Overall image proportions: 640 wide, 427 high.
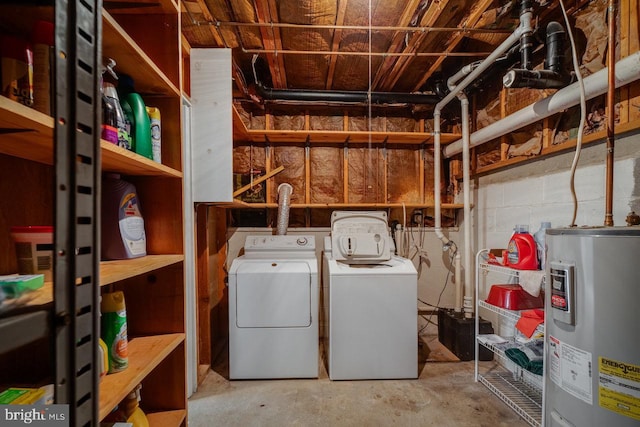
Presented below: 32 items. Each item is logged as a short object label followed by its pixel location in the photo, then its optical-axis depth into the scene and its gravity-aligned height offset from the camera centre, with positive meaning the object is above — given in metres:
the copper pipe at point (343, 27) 1.88 +1.28
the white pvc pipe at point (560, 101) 1.37 +0.69
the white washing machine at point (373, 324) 2.15 -0.83
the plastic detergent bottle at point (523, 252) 1.71 -0.23
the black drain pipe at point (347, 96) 2.78 +1.19
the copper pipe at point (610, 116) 1.33 +0.47
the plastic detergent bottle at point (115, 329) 0.85 -0.35
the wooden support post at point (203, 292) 2.26 -0.61
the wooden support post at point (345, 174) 2.95 +0.44
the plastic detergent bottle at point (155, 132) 1.01 +0.31
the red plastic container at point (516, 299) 1.77 -0.54
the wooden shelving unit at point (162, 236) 1.05 -0.07
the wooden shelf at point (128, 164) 0.73 +0.17
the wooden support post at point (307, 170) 2.95 +0.49
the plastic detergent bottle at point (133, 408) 0.92 -0.62
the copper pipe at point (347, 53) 2.17 +1.28
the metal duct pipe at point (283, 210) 2.73 +0.06
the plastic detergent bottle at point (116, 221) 0.95 -0.01
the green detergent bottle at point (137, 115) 0.95 +0.35
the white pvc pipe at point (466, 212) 2.49 +0.03
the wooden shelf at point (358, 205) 2.77 +0.11
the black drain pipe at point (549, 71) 1.69 +0.86
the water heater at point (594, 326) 0.91 -0.40
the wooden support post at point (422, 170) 3.04 +0.49
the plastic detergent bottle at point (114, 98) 0.85 +0.37
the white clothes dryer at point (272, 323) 2.14 -0.82
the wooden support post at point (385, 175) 3.02 +0.44
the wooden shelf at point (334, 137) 2.70 +0.79
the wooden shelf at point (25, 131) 0.48 +0.18
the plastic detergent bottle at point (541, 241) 1.71 -0.17
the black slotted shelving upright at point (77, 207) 0.46 +0.02
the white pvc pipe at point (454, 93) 1.71 +1.03
